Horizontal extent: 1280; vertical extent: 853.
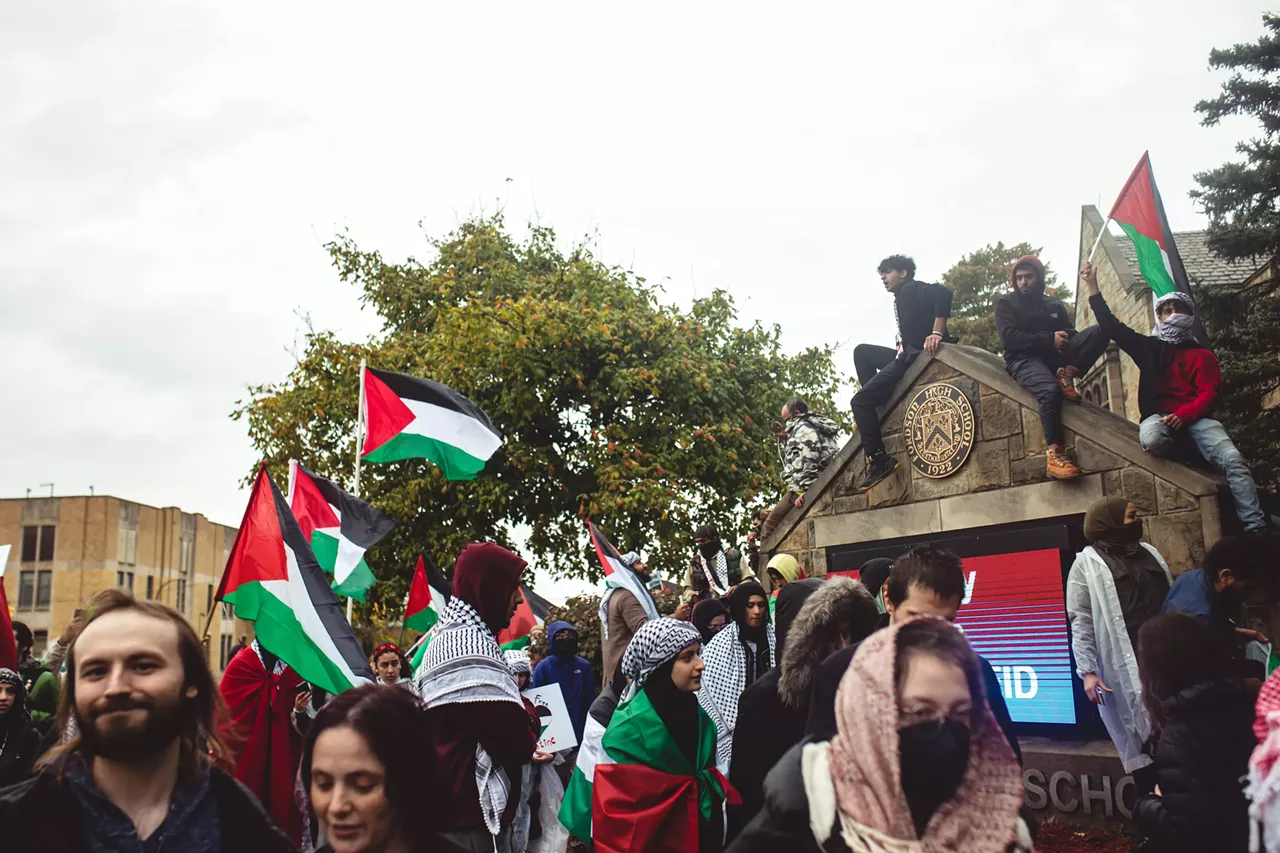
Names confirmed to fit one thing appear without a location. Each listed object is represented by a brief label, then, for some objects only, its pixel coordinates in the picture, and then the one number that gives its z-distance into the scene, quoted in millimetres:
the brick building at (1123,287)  18859
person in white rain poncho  5750
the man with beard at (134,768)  2582
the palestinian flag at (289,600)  6105
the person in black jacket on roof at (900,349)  9258
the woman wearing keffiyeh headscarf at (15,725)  6039
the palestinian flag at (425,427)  9938
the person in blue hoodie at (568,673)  9484
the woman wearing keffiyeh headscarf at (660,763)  4754
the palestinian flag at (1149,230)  7762
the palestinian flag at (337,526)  9055
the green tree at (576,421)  17781
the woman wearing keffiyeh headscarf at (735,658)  5418
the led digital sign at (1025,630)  7648
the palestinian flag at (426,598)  10773
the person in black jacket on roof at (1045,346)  7949
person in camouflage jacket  10375
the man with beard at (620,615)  8656
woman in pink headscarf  1970
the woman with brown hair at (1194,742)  2967
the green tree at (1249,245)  11703
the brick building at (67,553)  61688
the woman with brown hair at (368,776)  2822
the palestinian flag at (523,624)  12120
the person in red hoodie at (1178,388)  7141
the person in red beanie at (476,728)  4191
